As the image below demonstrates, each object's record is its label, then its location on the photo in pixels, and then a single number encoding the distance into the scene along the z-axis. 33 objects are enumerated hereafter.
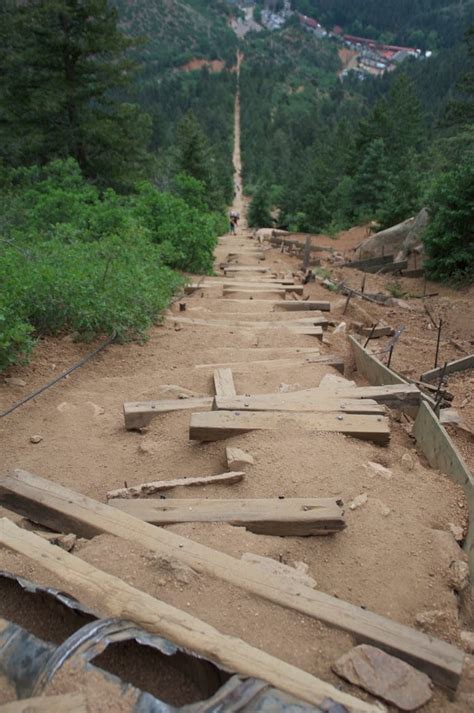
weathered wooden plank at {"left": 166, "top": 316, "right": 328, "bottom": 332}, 6.66
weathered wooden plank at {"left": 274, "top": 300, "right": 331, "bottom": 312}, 8.12
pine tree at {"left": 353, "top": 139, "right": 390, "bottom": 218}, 32.62
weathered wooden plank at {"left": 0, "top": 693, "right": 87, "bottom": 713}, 1.21
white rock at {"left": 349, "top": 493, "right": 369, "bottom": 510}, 2.66
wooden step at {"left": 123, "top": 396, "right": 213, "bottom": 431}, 3.86
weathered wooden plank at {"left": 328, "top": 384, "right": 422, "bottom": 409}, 3.84
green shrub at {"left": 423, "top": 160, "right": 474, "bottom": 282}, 12.65
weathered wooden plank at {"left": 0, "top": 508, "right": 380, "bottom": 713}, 1.47
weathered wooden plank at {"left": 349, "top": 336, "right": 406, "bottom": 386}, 4.38
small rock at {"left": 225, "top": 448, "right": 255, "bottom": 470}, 3.02
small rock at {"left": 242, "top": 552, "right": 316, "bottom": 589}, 2.10
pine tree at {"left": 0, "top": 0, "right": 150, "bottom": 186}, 14.31
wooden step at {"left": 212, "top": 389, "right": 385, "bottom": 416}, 3.56
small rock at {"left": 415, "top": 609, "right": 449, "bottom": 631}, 2.00
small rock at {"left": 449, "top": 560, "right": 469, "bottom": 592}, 2.27
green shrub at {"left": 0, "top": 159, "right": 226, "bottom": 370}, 5.58
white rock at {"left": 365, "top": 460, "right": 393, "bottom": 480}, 2.98
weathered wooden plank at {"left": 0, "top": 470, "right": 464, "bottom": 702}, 1.72
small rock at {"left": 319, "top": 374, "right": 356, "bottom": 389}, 4.25
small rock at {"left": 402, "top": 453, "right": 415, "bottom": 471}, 3.18
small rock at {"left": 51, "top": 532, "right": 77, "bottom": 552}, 2.27
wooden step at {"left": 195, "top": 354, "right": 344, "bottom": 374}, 5.05
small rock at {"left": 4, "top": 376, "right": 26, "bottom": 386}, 4.70
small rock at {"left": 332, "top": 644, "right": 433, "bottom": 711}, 1.58
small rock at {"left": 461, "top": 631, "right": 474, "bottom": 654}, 1.97
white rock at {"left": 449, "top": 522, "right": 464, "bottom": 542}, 2.61
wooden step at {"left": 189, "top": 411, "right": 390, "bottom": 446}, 3.36
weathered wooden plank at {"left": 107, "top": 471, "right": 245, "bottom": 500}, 2.77
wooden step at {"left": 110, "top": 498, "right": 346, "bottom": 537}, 2.44
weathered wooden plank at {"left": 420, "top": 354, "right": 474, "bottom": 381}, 5.29
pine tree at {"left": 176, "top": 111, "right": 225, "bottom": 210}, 30.39
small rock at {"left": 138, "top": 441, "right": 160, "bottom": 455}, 3.55
